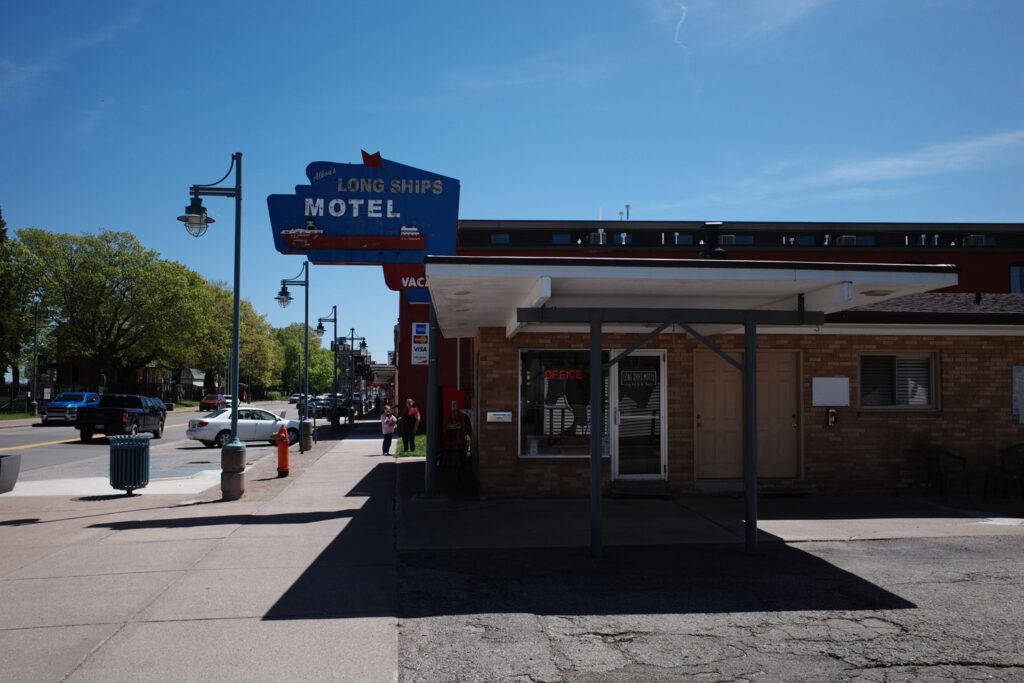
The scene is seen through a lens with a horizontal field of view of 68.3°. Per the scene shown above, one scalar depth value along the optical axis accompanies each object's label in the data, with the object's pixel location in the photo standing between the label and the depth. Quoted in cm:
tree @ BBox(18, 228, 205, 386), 5375
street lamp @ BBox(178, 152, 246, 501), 1259
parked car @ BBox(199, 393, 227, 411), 6469
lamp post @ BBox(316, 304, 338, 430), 3438
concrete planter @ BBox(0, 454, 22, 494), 1335
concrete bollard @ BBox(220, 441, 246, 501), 1252
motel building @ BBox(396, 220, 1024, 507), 1225
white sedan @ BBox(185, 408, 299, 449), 2522
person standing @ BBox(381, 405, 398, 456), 2117
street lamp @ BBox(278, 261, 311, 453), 2825
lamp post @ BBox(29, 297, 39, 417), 4653
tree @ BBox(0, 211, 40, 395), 4976
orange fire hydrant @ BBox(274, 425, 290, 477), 1598
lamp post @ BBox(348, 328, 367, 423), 5250
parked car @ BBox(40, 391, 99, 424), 3659
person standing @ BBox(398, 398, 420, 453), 2111
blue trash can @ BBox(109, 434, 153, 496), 1291
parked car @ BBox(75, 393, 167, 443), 2655
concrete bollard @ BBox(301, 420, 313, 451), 2293
